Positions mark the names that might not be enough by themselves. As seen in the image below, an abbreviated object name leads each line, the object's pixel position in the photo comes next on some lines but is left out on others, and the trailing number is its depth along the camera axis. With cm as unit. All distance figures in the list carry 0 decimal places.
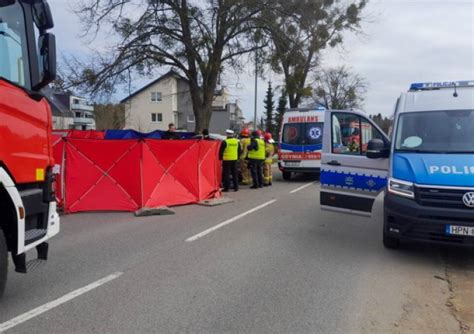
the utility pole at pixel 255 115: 3673
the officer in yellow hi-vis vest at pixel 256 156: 1506
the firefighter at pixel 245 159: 1552
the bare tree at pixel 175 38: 1928
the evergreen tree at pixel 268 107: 7014
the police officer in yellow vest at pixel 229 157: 1382
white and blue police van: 591
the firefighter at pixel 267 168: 1609
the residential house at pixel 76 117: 2446
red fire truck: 427
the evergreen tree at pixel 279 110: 6209
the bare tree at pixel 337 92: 6681
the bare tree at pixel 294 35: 1945
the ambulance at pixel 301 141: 1748
